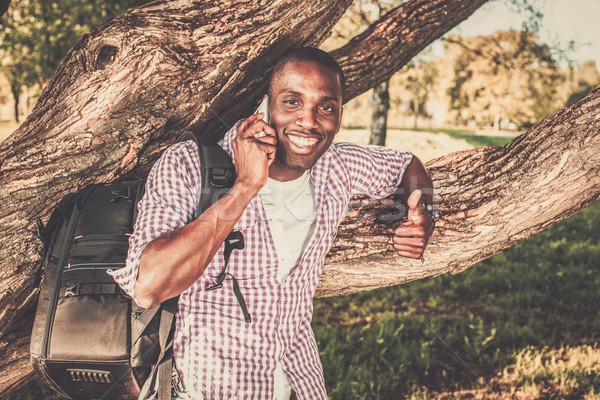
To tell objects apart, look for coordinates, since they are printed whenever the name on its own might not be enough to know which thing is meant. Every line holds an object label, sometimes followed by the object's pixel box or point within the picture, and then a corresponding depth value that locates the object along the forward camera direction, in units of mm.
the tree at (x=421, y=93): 15016
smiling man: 1994
